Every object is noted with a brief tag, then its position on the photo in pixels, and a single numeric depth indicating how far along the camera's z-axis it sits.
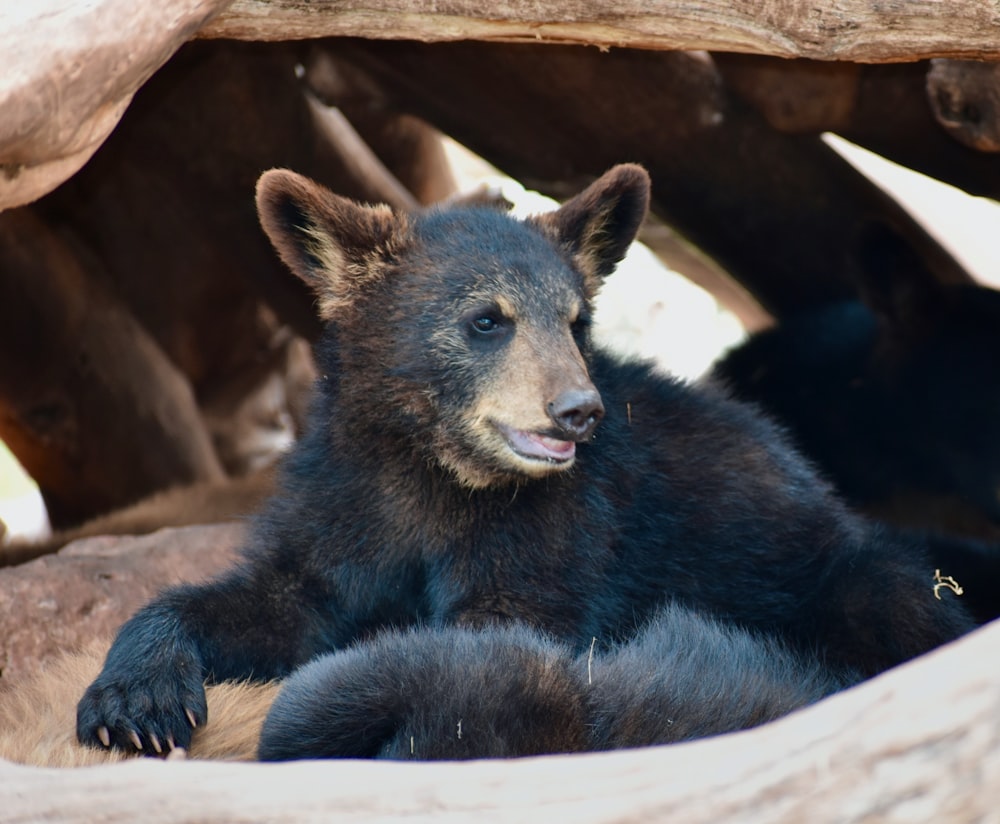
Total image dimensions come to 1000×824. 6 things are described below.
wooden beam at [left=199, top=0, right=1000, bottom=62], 8.29
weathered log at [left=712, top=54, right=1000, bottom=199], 12.23
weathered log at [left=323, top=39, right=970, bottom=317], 13.18
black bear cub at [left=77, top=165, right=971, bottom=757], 8.22
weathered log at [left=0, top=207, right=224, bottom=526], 14.99
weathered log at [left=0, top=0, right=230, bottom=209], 6.23
